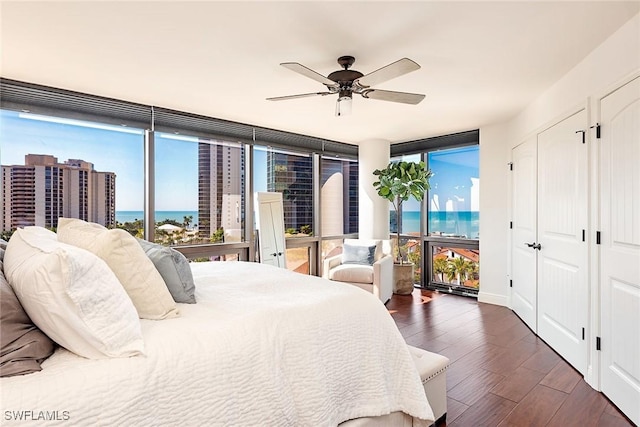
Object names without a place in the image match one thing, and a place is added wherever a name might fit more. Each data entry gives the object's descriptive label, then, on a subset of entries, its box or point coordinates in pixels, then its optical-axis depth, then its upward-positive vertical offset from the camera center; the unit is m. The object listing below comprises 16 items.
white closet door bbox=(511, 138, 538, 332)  3.60 -0.20
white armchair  4.46 -0.70
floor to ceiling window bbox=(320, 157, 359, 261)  5.66 +0.21
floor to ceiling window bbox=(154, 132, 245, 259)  3.94 +0.29
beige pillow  1.41 -0.23
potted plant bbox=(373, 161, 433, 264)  4.96 +0.48
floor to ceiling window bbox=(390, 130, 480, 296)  5.13 -0.05
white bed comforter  0.98 -0.54
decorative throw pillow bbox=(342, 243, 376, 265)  4.82 -0.57
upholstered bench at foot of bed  1.94 -0.94
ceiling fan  2.31 +0.93
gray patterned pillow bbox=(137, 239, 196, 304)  1.68 -0.29
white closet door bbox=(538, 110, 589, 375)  2.64 -0.22
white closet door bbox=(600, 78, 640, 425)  2.05 -0.21
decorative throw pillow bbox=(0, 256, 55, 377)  0.97 -0.38
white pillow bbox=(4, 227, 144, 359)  1.04 -0.27
